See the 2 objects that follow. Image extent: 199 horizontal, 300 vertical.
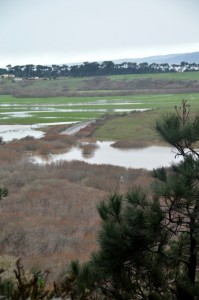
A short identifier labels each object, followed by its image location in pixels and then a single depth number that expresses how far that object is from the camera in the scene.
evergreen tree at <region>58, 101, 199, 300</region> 5.65
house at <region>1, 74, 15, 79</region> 147.38
